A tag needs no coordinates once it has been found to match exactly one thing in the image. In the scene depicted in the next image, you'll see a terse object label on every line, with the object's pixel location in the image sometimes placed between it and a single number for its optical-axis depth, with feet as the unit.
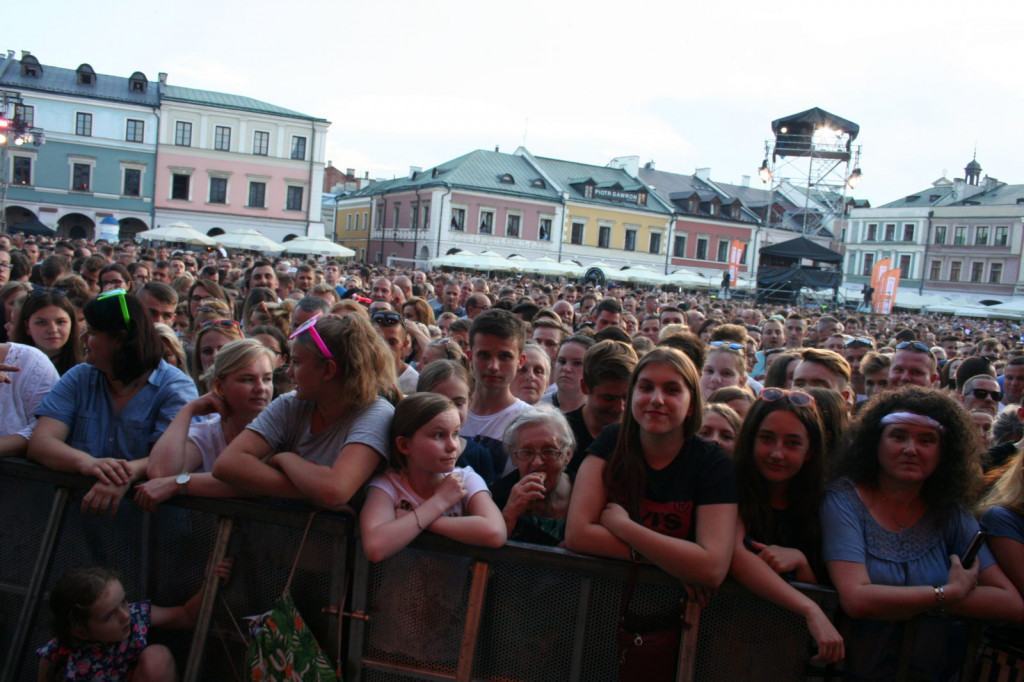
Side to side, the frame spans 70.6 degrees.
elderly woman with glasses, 10.03
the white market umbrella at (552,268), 125.81
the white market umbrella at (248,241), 104.12
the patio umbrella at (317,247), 109.81
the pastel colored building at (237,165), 150.20
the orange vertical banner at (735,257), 105.56
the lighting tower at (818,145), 124.77
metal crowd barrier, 8.74
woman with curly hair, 8.46
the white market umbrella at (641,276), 132.36
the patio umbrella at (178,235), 95.71
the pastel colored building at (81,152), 143.13
